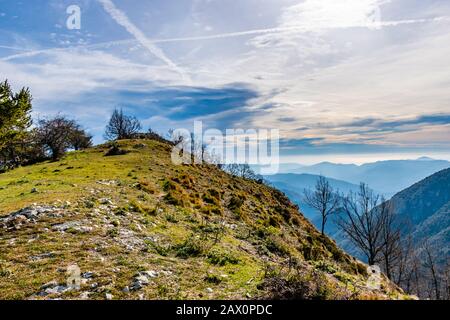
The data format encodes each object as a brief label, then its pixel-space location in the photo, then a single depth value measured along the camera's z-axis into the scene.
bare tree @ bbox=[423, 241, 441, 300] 51.12
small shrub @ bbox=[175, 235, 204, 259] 12.37
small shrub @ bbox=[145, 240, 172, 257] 12.24
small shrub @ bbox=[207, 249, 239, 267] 11.96
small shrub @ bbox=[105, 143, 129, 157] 52.06
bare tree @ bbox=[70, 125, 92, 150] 73.97
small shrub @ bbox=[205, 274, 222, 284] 9.85
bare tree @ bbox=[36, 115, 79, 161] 56.59
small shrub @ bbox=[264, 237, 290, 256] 17.73
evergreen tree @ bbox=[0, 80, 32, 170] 27.21
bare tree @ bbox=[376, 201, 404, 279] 35.53
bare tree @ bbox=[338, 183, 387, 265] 33.72
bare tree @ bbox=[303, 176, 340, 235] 48.97
